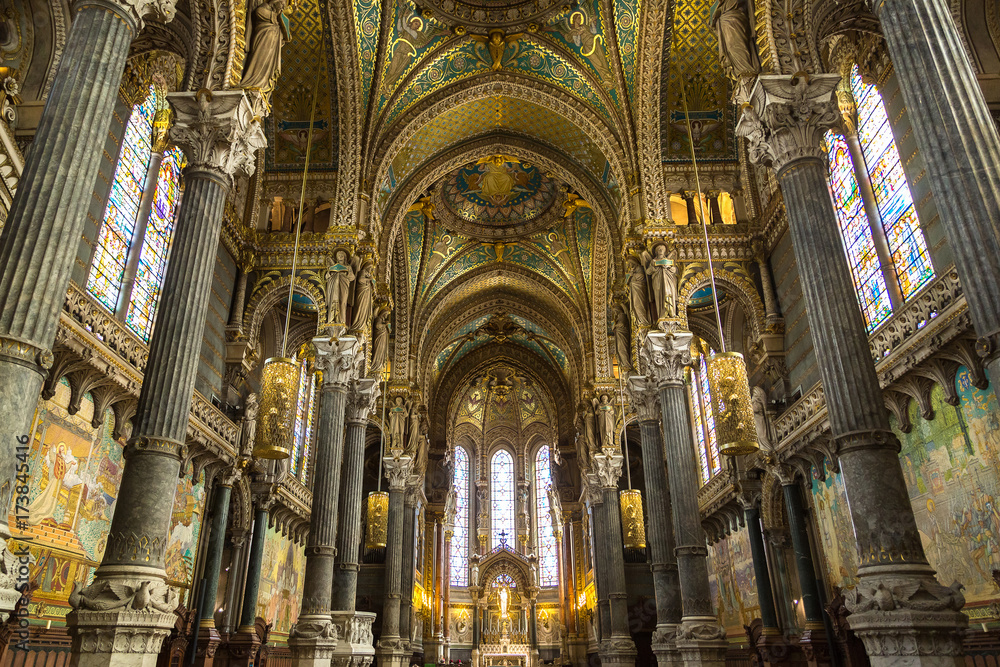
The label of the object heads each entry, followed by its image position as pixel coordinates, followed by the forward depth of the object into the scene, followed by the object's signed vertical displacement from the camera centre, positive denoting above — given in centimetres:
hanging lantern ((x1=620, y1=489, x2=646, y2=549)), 1970 +317
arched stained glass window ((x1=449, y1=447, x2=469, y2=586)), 3750 +599
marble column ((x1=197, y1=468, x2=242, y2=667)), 1361 +165
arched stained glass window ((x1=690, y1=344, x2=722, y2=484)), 2081 +613
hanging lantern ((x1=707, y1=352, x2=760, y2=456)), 1005 +316
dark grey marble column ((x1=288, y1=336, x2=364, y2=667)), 1224 +257
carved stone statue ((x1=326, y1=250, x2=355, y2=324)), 1477 +717
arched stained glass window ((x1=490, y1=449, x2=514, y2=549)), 3881 +777
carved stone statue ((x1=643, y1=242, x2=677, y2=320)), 1400 +678
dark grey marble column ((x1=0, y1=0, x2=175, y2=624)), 511 +342
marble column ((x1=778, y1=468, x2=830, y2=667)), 1254 +102
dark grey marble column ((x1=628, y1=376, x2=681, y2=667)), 1334 +227
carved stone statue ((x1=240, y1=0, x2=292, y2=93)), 925 +762
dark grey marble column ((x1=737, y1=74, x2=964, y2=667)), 571 +205
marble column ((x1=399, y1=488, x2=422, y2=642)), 2379 +271
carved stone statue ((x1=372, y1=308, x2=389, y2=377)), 1859 +764
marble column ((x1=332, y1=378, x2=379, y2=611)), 1438 +306
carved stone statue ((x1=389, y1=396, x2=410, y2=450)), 2302 +684
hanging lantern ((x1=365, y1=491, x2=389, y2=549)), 1962 +330
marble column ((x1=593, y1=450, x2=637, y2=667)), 1969 +202
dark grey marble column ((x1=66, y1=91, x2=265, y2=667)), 607 +233
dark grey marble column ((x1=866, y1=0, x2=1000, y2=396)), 534 +382
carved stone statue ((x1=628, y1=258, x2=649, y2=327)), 1448 +680
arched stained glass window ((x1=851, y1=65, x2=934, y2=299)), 1066 +672
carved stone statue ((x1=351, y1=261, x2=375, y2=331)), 1528 +717
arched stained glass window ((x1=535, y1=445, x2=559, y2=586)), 3731 +599
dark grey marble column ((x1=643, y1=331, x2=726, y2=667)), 1181 +238
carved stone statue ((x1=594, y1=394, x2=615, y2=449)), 2294 +683
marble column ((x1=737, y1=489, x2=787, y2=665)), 1473 +117
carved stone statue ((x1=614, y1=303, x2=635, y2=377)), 1778 +716
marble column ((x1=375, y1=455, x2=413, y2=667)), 2023 +213
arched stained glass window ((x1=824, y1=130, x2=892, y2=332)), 1191 +671
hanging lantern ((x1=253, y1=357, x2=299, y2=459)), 987 +316
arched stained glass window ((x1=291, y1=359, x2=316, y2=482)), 2106 +645
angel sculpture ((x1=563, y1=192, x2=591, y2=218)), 2310 +1358
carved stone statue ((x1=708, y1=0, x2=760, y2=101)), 904 +731
